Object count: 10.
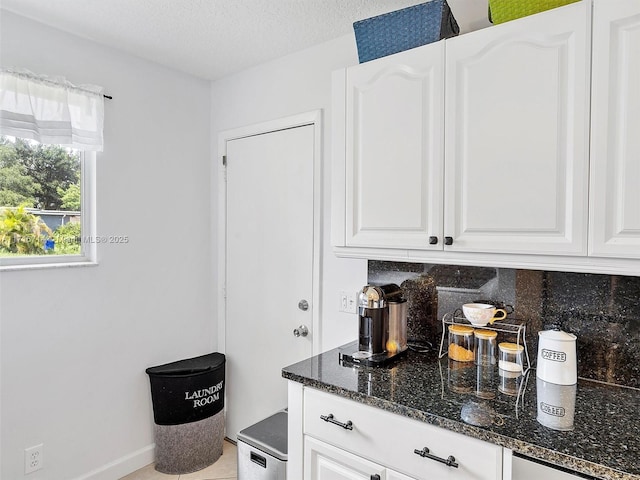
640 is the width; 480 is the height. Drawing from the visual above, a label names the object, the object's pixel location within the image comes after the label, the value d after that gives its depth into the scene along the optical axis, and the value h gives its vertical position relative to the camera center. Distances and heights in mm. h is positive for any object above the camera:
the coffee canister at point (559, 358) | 1421 -435
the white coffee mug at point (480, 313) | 1591 -314
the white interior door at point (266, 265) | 2389 -206
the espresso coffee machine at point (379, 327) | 1723 -407
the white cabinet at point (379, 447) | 1190 -690
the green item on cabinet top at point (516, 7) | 1363 +776
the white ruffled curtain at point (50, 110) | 1936 +616
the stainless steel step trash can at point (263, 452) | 1866 -1033
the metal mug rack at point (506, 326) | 1604 -379
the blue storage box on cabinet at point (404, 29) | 1586 +830
